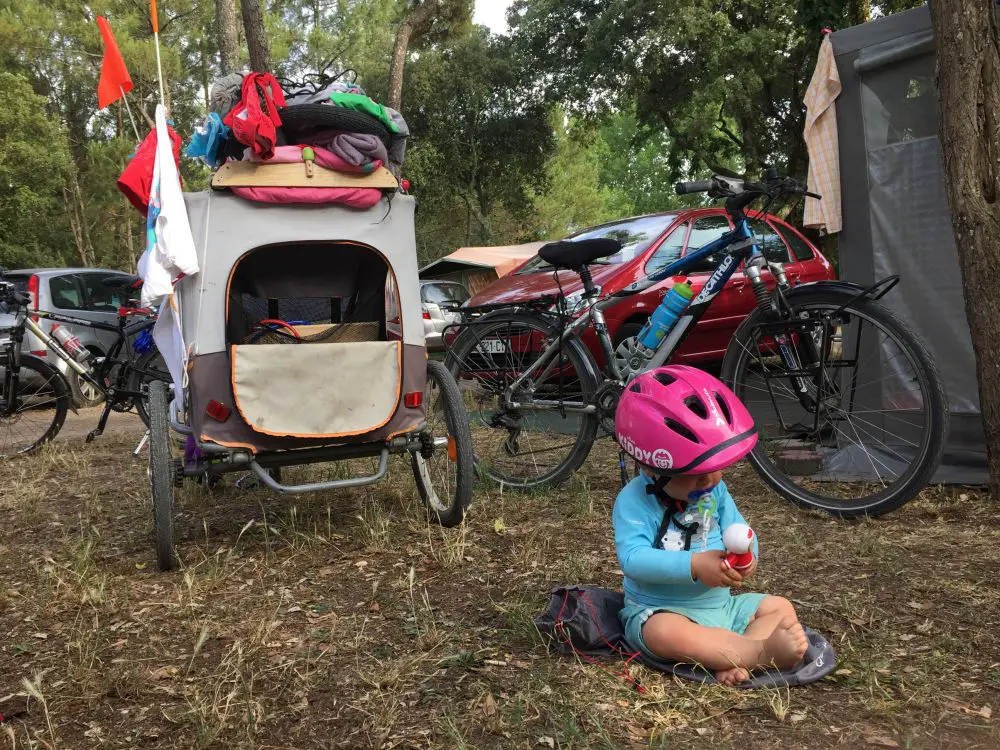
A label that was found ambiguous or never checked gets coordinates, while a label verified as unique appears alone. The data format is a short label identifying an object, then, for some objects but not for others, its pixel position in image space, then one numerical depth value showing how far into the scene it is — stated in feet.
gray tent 15.31
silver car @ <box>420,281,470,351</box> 42.24
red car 23.43
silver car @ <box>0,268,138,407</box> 33.50
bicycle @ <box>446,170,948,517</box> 13.16
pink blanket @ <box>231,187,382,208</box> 11.78
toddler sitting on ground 7.73
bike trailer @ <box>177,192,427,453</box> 11.64
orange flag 14.02
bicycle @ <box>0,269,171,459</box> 21.91
